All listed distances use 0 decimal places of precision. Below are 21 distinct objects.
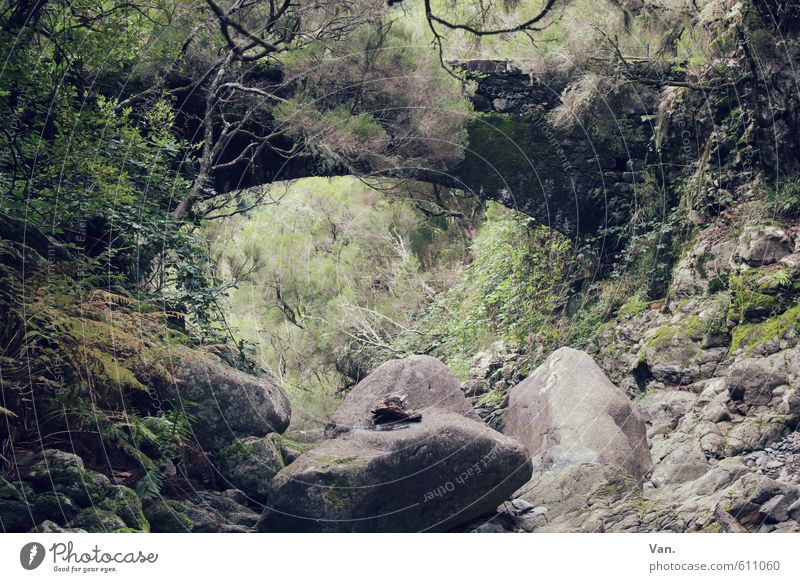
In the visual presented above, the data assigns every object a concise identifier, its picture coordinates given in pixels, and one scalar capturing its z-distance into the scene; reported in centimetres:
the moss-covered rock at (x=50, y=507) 570
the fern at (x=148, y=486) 651
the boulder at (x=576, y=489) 729
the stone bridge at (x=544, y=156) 1111
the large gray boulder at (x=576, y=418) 819
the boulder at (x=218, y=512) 670
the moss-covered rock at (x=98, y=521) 573
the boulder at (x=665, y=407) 900
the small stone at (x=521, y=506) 740
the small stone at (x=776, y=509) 599
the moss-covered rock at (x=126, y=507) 603
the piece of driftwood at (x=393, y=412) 750
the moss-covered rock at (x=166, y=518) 641
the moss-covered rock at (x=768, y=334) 835
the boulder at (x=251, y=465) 758
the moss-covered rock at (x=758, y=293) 877
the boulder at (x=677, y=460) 777
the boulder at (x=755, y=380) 798
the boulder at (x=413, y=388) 849
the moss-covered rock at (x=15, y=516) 559
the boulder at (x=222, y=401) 778
